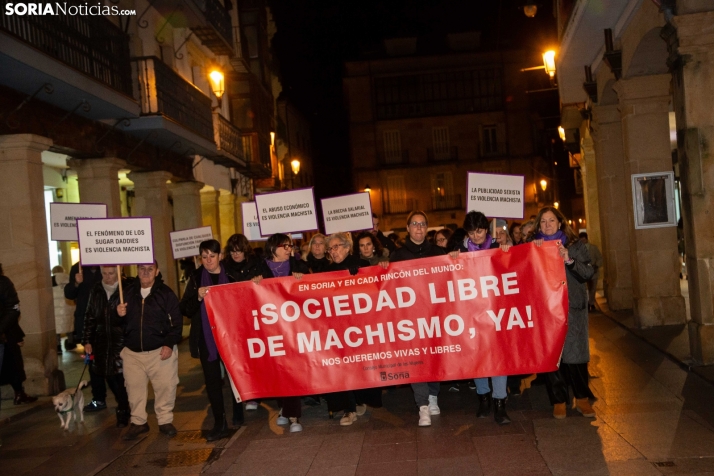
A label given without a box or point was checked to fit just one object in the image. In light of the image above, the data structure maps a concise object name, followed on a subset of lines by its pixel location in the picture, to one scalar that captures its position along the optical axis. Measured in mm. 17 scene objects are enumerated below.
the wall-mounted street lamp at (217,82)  20188
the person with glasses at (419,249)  7578
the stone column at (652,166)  12594
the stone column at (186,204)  20656
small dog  8242
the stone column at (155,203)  17281
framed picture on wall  12453
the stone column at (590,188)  20797
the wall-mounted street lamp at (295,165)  29975
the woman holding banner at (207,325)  7598
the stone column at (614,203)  15898
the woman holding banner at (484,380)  7180
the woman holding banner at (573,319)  7168
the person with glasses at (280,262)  8255
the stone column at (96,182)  14039
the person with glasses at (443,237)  11148
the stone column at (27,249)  10445
